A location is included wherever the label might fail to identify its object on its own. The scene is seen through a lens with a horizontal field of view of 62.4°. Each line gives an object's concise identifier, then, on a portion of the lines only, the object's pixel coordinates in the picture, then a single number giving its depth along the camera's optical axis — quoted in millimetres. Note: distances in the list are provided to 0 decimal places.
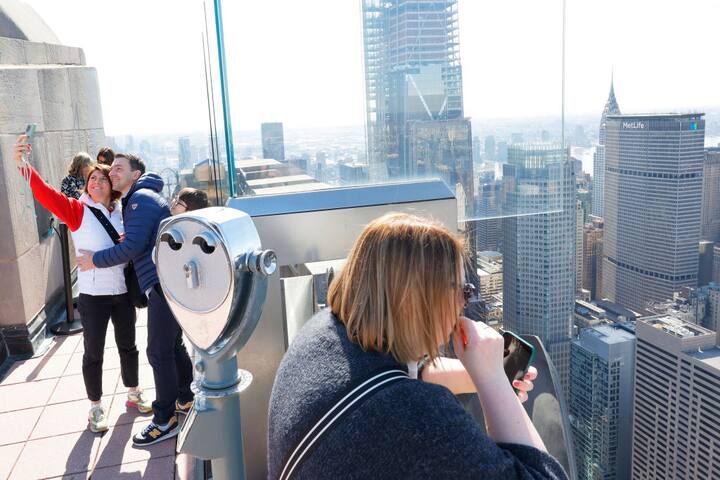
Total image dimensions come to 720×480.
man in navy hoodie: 2553
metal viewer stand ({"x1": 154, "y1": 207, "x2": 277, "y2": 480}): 1050
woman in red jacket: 2754
